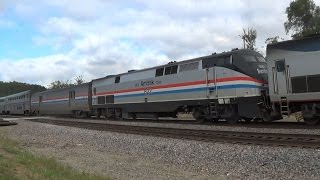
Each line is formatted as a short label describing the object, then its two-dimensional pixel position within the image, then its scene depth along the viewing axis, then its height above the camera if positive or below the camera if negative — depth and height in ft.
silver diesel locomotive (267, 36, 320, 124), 59.36 +5.42
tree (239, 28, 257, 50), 217.97 +39.80
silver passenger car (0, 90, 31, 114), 206.90 +7.74
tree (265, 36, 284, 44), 199.23 +35.58
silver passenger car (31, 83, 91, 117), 136.41 +6.01
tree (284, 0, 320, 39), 185.52 +43.71
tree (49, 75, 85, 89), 415.13 +33.33
